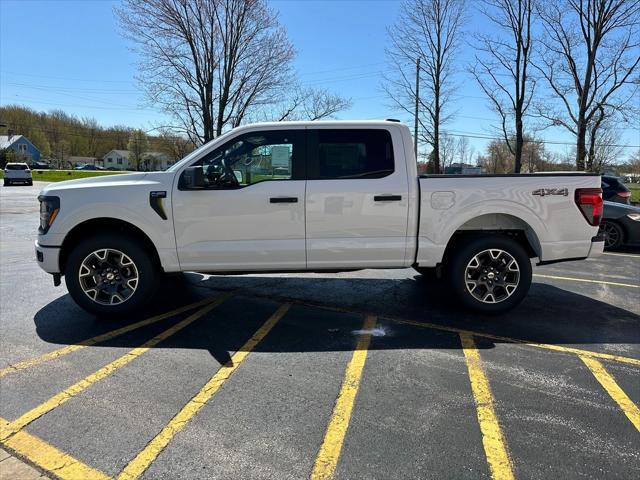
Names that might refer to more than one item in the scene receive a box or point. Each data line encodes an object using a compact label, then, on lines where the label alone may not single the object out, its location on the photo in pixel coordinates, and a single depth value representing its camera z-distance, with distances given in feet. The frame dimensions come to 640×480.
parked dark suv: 39.78
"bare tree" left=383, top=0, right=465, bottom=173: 82.53
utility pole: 85.44
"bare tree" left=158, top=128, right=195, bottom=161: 79.31
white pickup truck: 15.24
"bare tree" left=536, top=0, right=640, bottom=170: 57.52
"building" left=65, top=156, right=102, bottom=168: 378.57
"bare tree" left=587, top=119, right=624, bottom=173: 66.80
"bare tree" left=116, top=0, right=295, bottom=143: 62.44
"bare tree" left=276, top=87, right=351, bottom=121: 90.21
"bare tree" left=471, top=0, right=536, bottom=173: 65.57
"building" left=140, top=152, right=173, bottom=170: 326.01
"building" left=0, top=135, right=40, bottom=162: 294.50
